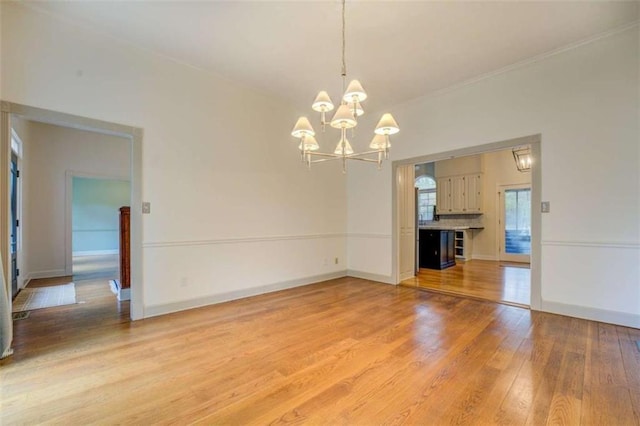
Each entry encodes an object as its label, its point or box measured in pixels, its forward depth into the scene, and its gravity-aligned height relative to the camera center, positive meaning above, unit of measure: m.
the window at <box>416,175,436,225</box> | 9.23 +0.38
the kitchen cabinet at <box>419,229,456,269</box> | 6.56 -0.90
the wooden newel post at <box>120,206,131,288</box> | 4.17 -0.57
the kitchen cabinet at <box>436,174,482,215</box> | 8.15 +0.43
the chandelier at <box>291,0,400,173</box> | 2.37 +0.75
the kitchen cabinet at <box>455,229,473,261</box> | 8.11 -0.97
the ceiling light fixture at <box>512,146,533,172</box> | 6.47 +1.18
